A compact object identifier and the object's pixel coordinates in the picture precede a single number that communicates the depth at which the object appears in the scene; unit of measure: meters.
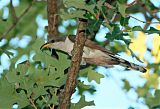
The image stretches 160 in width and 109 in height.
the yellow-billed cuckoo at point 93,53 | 7.10
